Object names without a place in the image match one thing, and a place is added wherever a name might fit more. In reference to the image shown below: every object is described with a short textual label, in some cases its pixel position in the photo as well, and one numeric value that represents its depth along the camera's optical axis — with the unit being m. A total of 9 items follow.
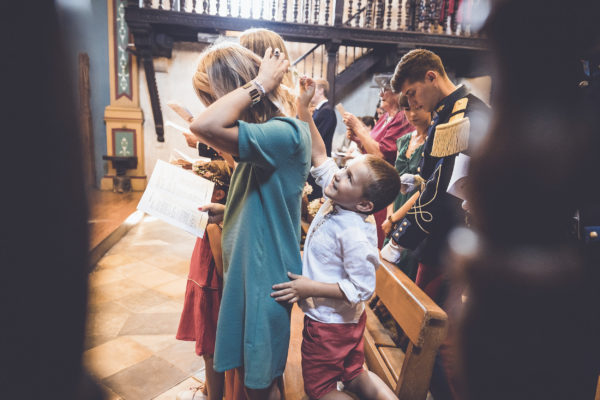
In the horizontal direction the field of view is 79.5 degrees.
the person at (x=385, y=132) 2.74
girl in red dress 1.55
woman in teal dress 1.06
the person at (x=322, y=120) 3.43
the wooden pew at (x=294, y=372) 1.40
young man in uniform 1.54
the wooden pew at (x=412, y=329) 1.03
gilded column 6.96
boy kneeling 1.17
